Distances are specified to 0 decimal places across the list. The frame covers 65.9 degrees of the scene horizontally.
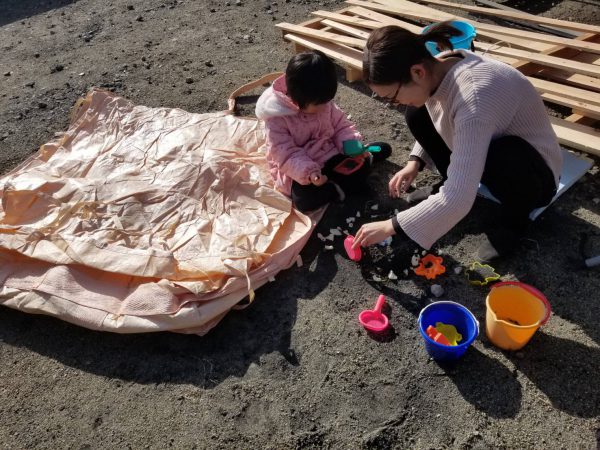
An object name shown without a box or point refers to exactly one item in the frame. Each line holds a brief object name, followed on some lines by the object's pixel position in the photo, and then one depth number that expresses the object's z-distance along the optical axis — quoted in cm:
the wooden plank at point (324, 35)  440
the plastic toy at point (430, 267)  265
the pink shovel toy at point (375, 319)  242
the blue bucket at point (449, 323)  211
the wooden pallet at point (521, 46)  327
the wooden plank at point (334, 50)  420
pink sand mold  273
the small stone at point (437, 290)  256
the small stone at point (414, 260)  273
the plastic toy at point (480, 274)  255
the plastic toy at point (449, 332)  228
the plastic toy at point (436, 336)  226
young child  278
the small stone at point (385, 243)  286
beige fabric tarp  258
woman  202
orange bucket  212
